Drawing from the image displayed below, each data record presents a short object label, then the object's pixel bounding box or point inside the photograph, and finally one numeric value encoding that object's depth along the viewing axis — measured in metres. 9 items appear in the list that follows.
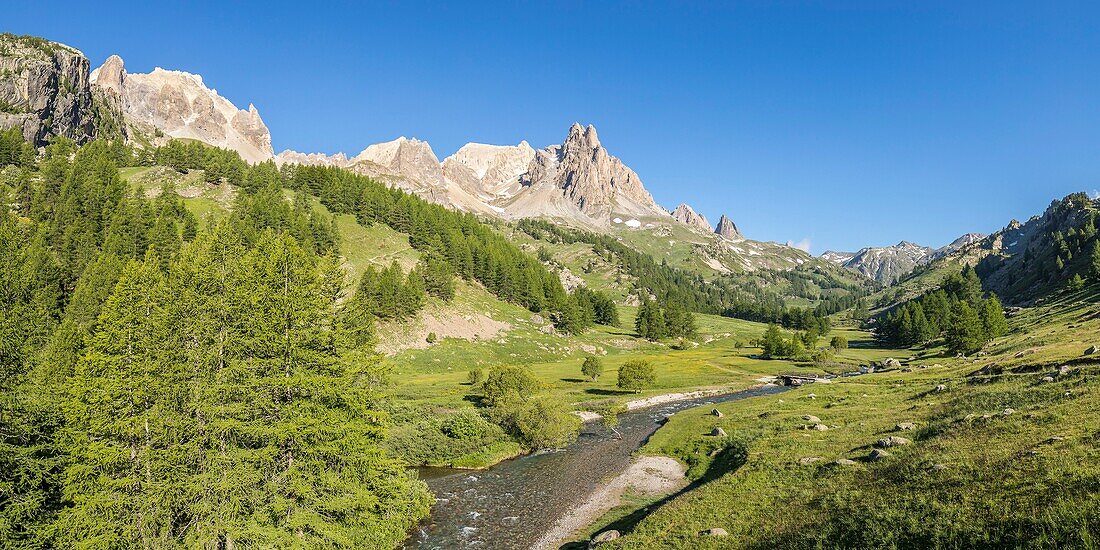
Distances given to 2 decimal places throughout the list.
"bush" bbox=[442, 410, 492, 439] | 54.69
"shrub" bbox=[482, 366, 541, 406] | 65.50
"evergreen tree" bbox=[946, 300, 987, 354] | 94.19
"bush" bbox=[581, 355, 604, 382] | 89.19
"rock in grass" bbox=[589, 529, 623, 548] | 29.44
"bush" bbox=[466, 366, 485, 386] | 80.25
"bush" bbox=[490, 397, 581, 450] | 54.56
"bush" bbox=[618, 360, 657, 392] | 83.56
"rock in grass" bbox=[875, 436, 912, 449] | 32.25
